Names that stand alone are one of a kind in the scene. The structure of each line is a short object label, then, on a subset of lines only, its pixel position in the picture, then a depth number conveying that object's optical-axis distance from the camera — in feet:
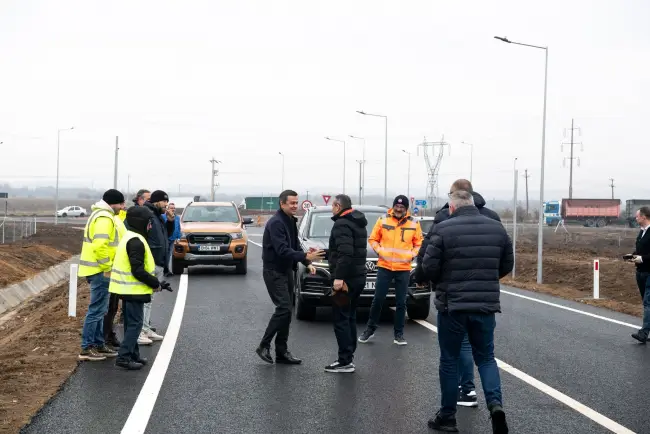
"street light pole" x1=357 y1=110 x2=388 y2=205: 147.21
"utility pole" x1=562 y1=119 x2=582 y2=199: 331.49
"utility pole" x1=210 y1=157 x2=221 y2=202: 354.95
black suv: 40.78
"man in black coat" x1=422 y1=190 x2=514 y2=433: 21.07
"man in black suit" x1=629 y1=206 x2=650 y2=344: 36.65
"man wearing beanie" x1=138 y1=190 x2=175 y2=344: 35.19
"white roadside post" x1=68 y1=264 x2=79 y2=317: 41.03
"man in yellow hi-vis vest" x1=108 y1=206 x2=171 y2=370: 28.94
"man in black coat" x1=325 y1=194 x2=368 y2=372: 28.94
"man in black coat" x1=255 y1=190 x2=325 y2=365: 29.48
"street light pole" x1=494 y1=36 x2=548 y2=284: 76.13
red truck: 277.64
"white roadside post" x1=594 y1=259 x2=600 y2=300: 58.29
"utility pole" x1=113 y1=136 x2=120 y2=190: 176.20
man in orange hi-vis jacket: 34.91
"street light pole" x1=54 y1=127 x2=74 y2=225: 210.47
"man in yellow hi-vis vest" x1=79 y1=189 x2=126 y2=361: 30.68
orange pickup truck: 70.03
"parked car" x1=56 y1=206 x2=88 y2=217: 299.58
